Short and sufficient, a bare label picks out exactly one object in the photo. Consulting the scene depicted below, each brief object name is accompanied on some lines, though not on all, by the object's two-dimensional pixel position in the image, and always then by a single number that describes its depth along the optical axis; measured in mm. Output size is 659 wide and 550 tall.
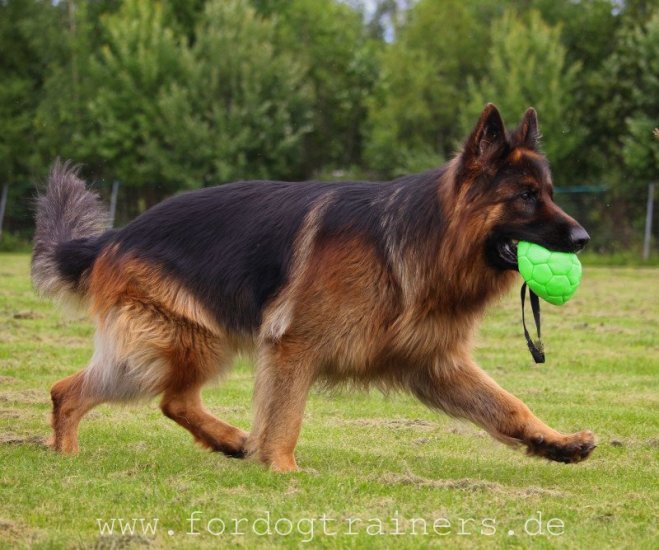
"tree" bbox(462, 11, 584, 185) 31812
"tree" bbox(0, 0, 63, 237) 32219
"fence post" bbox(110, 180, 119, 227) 29672
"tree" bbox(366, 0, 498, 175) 35875
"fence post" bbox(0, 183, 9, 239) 30203
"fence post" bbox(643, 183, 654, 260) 26516
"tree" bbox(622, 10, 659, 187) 29234
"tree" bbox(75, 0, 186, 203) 32312
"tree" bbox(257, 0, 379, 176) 36688
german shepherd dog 5742
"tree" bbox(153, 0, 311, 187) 32031
